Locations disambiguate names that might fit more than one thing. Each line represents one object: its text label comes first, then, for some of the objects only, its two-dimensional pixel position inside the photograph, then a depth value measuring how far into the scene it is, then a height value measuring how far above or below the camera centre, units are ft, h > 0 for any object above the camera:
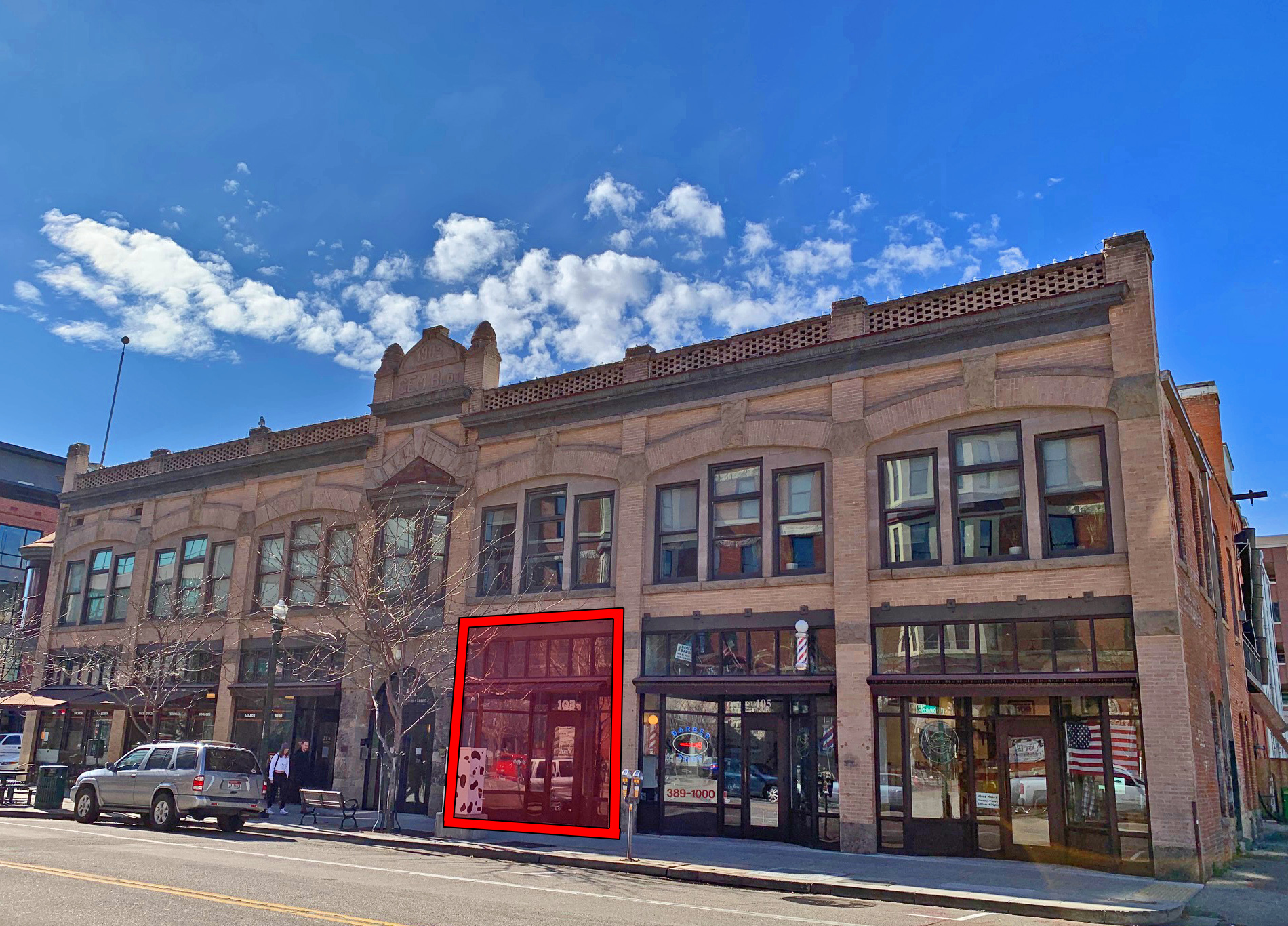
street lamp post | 76.43 +5.89
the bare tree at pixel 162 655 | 95.55 +5.85
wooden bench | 69.72 -5.42
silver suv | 66.03 -4.39
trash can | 78.89 -5.73
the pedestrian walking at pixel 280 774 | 84.69 -4.53
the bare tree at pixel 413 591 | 79.82 +10.25
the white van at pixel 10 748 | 126.52 -4.36
